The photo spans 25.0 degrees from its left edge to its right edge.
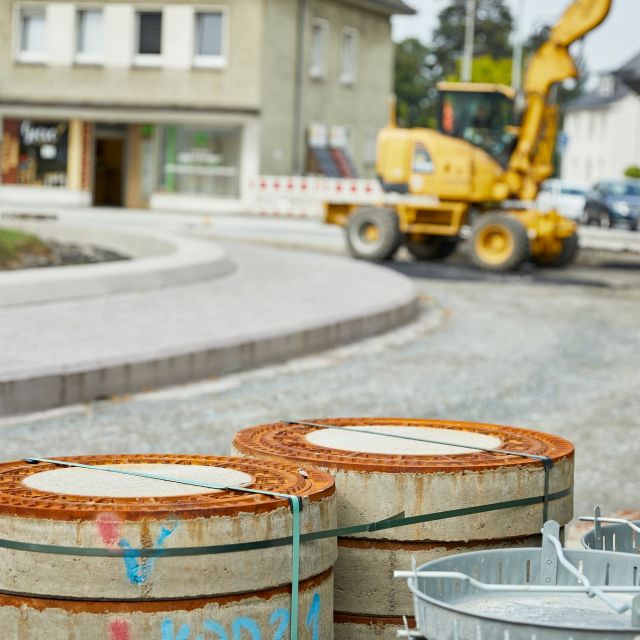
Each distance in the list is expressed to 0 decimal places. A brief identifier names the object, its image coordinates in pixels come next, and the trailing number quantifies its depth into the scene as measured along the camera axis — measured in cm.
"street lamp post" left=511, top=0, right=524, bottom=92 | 6047
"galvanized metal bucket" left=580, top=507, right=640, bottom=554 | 358
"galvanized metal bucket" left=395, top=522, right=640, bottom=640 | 256
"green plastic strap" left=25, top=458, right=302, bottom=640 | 311
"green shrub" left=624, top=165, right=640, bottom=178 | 7550
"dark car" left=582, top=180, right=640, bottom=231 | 4669
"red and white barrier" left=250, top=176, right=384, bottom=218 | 3803
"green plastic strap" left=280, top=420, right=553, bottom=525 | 372
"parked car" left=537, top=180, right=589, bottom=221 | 4947
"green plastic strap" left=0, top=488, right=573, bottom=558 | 290
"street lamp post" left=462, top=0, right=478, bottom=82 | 7027
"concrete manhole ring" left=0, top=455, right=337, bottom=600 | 290
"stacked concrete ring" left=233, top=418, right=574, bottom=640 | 352
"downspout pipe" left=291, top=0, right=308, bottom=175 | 4297
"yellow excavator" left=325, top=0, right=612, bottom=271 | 2330
